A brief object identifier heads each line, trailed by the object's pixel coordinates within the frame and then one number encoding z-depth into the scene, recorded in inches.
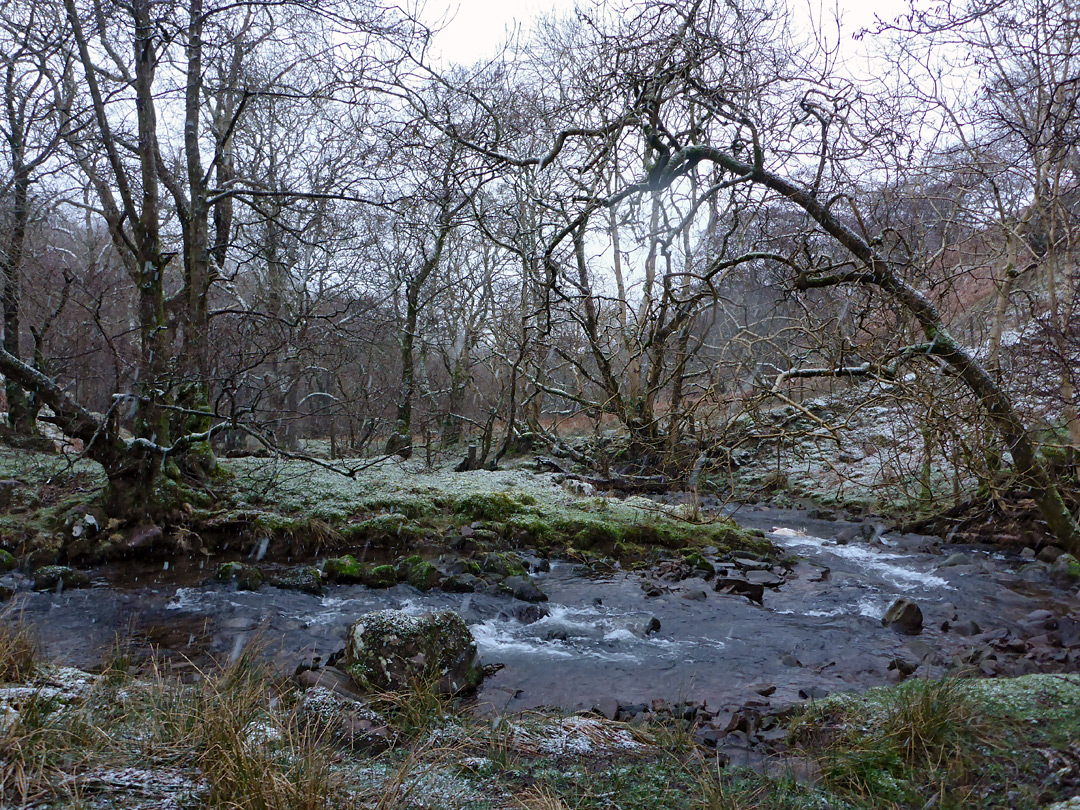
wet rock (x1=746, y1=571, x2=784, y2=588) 319.9
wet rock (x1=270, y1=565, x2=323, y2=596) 297.0
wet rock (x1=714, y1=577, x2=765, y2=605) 300.2
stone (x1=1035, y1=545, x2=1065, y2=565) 334.3
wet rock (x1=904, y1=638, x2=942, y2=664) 218.5
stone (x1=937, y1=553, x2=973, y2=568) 343.6
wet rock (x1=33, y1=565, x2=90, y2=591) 278.2
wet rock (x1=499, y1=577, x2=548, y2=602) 295.0
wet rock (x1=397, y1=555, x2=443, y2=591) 304.7
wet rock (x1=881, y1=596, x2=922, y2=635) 257.8
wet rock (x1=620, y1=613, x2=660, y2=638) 256.1
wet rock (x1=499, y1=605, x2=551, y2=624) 271.9
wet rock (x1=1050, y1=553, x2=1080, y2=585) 305.3
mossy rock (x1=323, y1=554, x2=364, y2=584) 311.4
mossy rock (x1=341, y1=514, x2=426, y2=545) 370.9
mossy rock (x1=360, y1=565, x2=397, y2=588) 305.1
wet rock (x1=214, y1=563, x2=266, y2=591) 295.1
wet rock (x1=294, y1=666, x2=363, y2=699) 183.6
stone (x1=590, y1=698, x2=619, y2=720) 178.4
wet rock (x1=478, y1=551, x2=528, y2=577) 326.3
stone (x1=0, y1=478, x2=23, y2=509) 345.0
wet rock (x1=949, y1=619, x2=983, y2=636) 246.7
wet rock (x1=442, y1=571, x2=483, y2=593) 302.4
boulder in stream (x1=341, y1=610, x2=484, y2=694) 190.2
